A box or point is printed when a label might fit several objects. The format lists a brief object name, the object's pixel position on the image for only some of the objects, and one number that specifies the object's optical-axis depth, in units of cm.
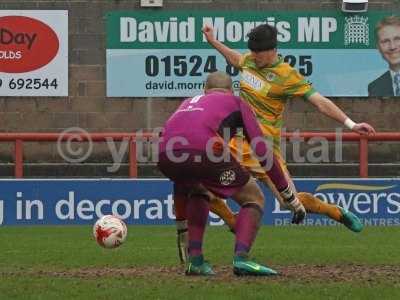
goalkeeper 1545
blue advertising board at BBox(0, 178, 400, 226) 3195
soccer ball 1809
